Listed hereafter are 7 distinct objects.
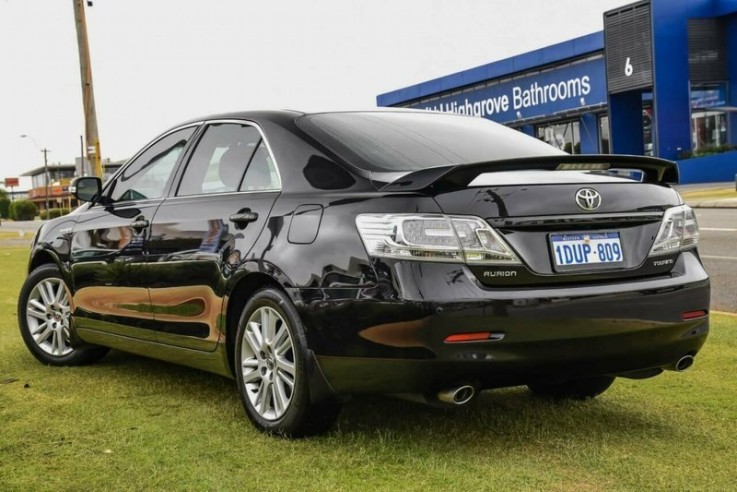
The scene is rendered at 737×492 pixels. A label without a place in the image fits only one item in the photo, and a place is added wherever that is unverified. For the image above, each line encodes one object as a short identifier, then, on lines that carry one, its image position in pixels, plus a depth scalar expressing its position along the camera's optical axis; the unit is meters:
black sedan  3.65
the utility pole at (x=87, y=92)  20.91
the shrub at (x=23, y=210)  95.25
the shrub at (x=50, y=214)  86.12
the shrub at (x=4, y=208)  109.50
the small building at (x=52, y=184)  141.75
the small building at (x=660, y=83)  41.12
